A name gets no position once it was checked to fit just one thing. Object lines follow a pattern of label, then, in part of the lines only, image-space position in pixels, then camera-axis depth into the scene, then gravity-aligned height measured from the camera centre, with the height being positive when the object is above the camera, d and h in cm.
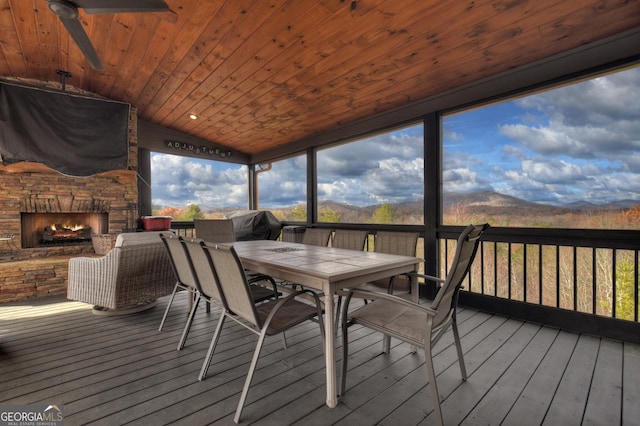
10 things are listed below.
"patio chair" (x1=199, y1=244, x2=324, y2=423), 156 -61
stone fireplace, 389 -9
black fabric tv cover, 389 +123
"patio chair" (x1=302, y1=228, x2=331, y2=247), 345 -33
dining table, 167 -40
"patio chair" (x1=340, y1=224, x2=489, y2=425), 145 -67
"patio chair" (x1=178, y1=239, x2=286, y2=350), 184 -49
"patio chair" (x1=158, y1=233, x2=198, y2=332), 222 -43
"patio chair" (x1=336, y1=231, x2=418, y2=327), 251 -39
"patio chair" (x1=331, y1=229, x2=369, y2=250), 310 -32
